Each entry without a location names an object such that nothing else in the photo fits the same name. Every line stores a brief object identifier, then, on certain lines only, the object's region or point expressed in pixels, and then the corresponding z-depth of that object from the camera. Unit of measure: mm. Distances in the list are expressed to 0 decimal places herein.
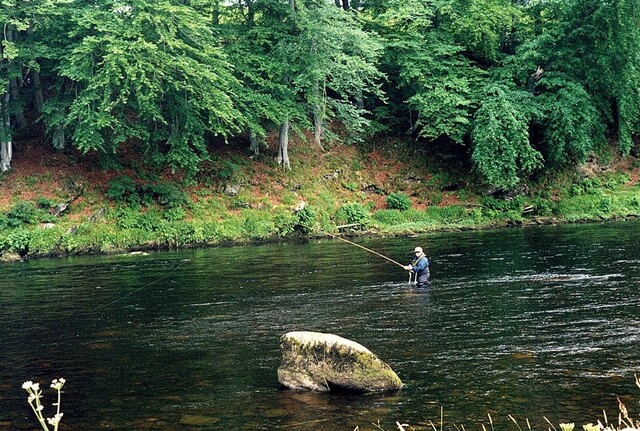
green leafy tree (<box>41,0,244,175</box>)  31500
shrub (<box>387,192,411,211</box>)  38312
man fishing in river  19109
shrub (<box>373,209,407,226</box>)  36719
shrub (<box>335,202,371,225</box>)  36531
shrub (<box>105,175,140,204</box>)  35000
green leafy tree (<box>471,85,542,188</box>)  36594
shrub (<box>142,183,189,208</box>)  35344
